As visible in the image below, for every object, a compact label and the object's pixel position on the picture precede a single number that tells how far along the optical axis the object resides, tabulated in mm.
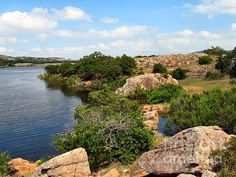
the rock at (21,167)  17017
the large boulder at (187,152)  10805
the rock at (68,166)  12372
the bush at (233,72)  48634
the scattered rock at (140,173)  12473
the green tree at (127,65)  66184
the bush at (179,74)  56926
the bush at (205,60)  67721
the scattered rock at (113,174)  12287
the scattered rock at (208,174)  9865
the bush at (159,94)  41764
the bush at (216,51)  81281
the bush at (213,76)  50360
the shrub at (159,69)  62343
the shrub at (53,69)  92747
